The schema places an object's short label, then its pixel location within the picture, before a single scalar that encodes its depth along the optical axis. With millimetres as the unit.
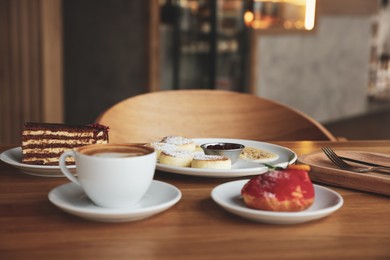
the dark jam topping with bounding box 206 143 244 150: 1190
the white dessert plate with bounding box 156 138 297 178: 1071
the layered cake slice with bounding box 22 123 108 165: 1131
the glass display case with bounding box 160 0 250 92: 5613
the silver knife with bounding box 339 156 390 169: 1146
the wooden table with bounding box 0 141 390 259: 722
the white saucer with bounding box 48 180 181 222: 812
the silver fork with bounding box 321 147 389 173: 1104
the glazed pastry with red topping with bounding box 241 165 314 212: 841
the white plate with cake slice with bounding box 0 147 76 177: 1086
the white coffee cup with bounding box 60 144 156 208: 837
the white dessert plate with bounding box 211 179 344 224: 818
